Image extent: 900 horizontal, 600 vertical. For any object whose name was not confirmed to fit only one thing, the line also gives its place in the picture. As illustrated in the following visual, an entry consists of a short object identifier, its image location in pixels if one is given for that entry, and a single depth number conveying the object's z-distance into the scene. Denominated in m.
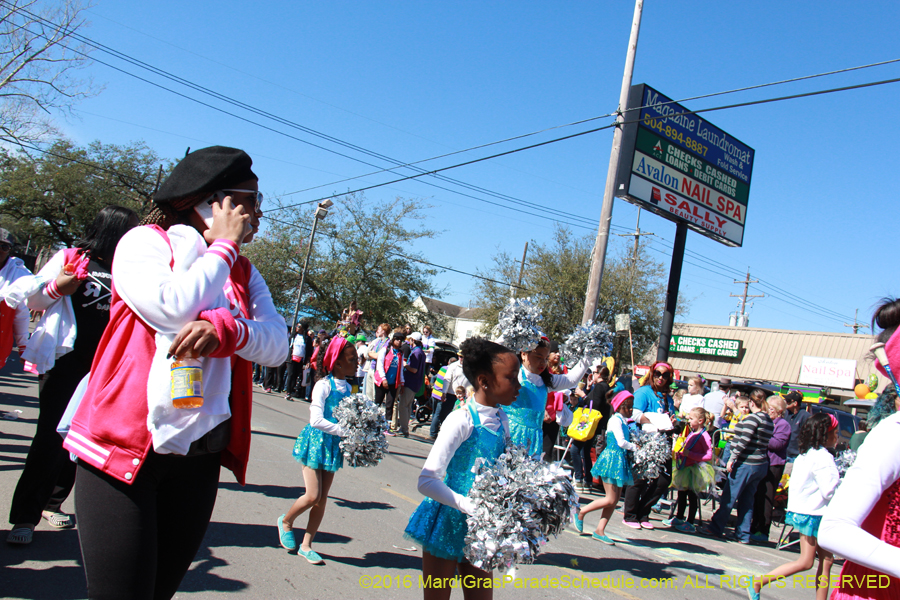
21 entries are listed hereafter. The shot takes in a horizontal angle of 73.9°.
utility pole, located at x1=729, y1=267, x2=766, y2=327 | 53.28
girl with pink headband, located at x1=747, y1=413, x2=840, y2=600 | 5.17
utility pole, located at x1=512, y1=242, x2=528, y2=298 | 33.62
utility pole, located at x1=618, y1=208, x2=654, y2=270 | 36.55
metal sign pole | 14.86
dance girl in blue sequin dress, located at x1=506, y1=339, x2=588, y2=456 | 4.73
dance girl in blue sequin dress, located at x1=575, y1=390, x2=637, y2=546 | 6.52
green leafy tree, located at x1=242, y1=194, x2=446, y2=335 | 27.62
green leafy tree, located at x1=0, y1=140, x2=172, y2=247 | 35.91
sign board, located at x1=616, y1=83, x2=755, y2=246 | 13.45
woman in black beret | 1.74
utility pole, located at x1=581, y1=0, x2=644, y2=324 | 12.08
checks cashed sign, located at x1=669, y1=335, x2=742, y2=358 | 36.59
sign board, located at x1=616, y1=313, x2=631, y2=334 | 12.51
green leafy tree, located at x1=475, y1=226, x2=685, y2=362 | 30.61
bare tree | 18.87
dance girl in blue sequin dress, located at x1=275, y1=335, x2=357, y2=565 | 4.68
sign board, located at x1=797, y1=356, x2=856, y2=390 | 30.97
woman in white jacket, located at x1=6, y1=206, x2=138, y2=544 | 3.91
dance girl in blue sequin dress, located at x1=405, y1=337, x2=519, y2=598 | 2.88
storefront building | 31.41
